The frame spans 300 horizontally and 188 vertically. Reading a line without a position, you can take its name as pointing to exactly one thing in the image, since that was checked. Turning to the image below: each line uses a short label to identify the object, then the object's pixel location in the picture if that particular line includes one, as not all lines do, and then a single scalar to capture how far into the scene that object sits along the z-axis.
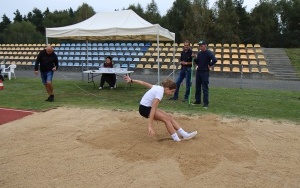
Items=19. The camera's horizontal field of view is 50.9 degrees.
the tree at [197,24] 34.03
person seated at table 14.35
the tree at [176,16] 42.00
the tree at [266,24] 38.34
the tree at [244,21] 38.36
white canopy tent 12.62
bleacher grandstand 23.05
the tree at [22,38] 36.34
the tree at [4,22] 59.42
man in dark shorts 10.42
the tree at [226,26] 33.34
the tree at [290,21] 38.00
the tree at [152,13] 44.28
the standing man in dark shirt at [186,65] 10.66
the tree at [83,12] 48.08
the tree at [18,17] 66.39
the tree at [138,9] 45.53
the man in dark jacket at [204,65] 9.55
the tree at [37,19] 59.74
